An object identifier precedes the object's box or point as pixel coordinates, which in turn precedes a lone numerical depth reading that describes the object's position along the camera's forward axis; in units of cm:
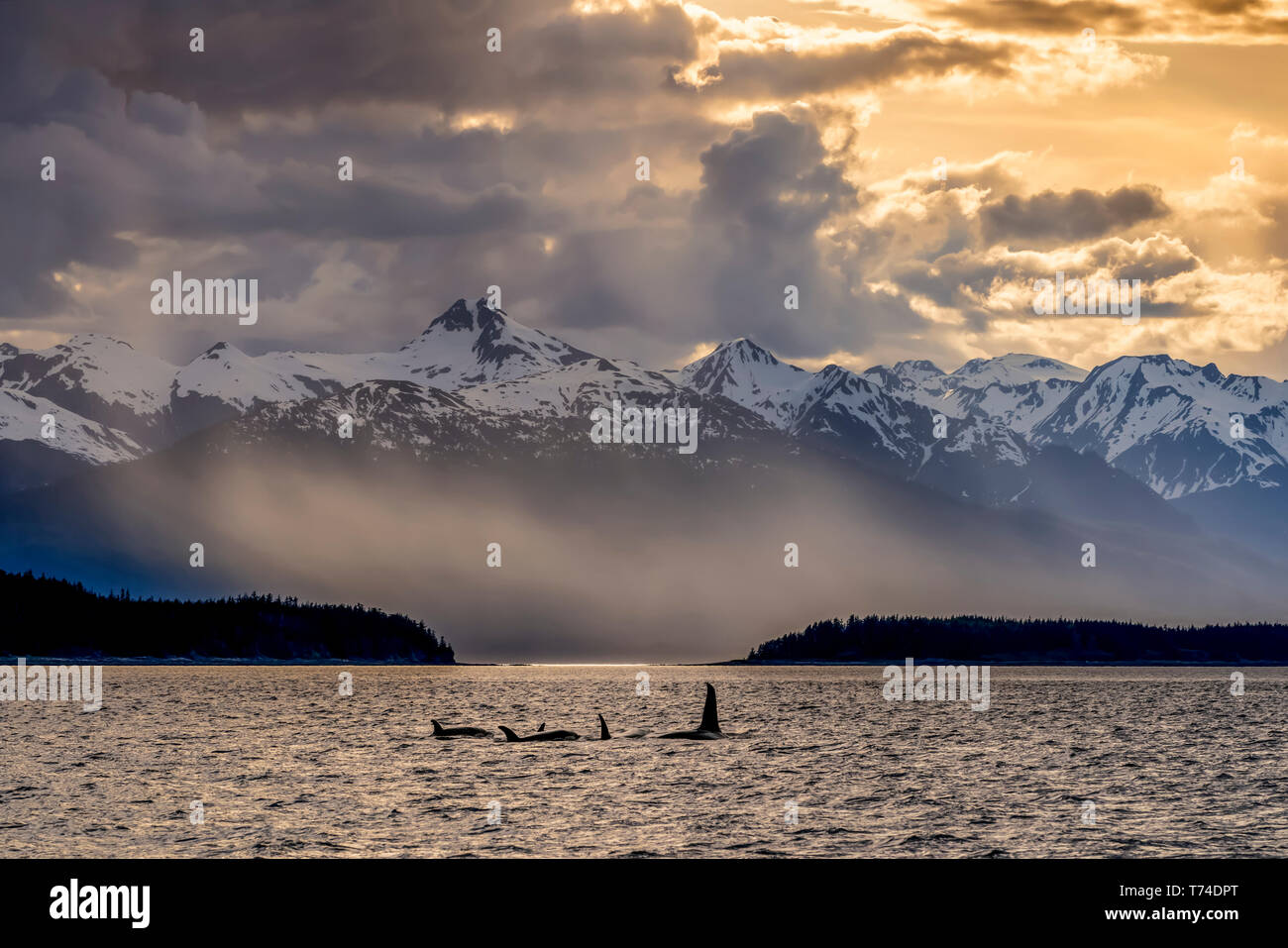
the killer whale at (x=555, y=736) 10756
